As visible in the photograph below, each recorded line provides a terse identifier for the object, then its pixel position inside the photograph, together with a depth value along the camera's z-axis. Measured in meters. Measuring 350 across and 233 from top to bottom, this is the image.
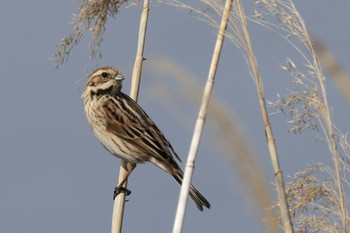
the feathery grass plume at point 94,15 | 8.46
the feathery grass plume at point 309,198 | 6.48
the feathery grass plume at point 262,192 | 4.75
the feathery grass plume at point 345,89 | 5.22
